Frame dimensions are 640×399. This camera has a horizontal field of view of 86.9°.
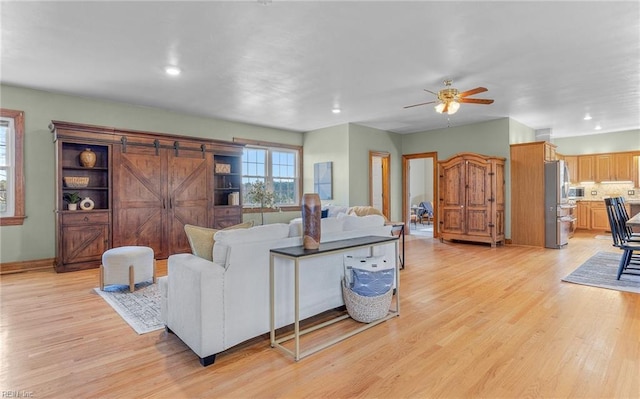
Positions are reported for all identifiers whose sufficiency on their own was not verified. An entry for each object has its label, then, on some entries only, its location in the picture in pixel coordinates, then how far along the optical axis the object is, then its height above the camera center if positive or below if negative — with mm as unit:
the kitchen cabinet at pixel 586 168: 9117 +800
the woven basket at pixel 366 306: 2889 -927
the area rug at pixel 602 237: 7879 -949
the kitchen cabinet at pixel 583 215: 9211 -484
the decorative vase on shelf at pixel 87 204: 5116 -53
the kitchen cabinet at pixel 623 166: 8539 +793
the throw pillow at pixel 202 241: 2553 -317
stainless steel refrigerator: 6539 -127
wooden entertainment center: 4902 +156
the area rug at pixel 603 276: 3988 -1034
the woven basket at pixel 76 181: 5051 +294
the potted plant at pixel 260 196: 7441 +78
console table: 2328 -576
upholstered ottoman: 3936 -791
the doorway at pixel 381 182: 8581 +443
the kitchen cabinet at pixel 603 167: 8836 +794
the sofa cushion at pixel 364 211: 4980 -184
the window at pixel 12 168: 4809 +473
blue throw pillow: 2844 -699
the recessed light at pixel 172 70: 4133 +1616
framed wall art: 7875 +463
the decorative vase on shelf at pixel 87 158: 5172 +652
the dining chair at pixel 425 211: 11336 -432
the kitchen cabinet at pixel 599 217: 8906 -523
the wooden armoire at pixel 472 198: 6844 +1
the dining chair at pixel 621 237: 4188 -528
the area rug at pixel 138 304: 2951 -1070
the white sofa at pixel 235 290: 2244 -669
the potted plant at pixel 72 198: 5055 +40
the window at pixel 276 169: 7641 +715
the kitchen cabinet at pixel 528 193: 6758 +97
